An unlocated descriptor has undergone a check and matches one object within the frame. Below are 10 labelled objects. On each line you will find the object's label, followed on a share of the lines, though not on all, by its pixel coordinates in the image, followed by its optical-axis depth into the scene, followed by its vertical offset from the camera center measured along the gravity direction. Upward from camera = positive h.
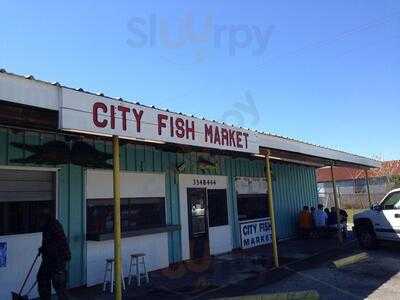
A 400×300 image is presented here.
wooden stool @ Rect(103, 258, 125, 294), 9.74 -0.93
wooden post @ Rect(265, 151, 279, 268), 11.95 +0.04
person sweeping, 7.87 -0.44
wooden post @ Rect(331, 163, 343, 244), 16.39 -0.03
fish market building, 7.11 +1.21
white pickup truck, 13.67 -0.22
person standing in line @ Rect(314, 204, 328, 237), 17.88 -0.11
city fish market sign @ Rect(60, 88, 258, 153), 6.69 +1.73
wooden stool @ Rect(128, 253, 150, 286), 10.34 -0.87
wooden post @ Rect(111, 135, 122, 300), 7.50 +0.20
